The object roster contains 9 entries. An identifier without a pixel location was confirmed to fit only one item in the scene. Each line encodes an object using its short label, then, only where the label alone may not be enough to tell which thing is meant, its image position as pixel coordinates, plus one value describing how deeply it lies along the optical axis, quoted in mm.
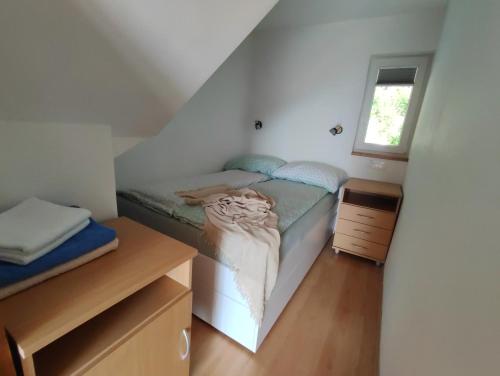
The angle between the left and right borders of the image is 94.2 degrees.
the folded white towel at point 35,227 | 630
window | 2336
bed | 1301
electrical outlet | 2570
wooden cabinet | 556
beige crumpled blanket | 1168
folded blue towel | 615
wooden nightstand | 2176
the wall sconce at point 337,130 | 2703
